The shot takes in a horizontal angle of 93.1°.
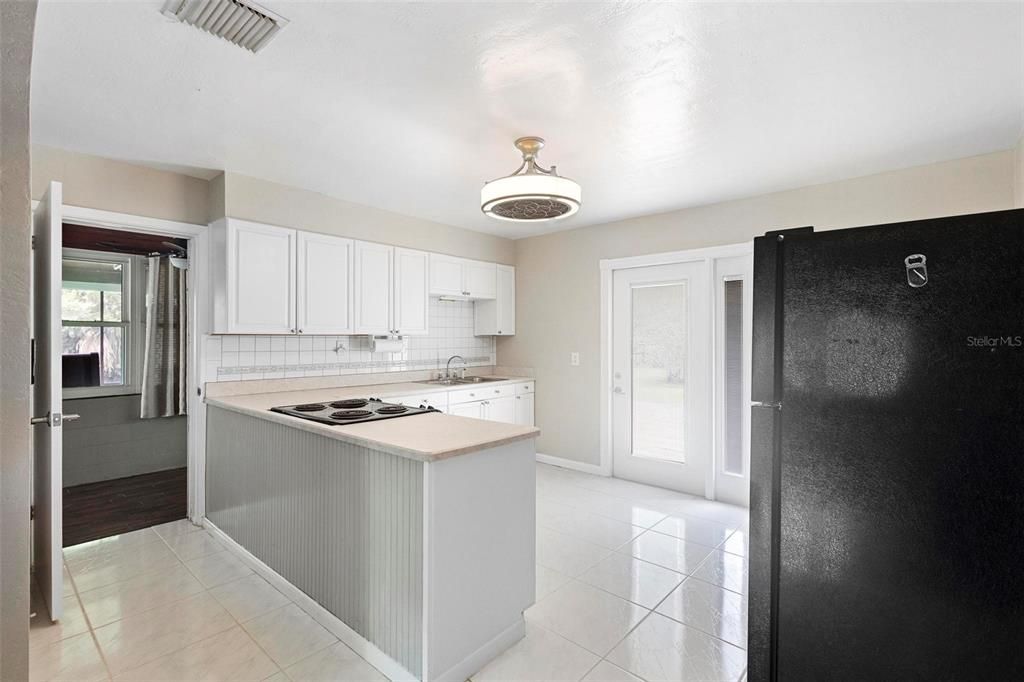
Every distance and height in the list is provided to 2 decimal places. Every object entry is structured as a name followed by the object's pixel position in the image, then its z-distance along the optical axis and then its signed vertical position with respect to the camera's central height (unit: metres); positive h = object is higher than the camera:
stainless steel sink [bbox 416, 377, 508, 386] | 4.64 -0.40
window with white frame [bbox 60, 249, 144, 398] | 4.45 +0.18
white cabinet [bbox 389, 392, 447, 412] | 3.99 -0.50
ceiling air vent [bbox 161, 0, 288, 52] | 1.63 +1.13
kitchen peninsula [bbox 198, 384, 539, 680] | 1.81 -0.80
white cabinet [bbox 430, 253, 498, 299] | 4.61 +0.63
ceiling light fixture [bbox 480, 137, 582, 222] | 2.48 +0.77
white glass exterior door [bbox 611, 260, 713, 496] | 4.07 -0.32
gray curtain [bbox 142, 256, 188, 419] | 4.69 +0.00
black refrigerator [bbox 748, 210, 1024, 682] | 0.94 -0.24
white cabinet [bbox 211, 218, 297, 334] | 3.24 +0.44
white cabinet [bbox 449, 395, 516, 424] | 4.46 -0.65
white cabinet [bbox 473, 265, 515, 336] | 5.21 +0.33
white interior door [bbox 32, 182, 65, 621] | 2.21 -0.31
